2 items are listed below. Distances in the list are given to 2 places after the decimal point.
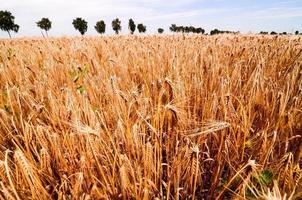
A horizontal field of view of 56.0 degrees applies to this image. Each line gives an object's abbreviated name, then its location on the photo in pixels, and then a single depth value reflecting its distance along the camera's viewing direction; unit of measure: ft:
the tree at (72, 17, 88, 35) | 156.56
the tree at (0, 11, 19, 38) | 141.47
